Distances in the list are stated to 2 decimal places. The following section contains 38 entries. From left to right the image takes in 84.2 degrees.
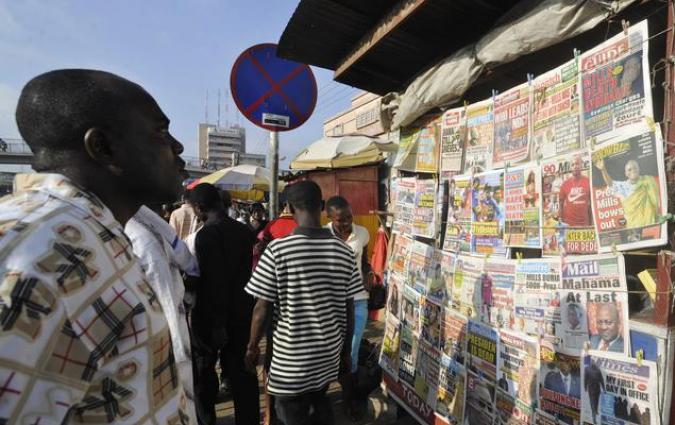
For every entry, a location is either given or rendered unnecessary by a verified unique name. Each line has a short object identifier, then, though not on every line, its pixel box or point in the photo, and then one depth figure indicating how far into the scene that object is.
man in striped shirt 2.16
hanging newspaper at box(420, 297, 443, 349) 2.60
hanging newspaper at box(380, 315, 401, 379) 3.10
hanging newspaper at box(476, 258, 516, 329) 2.05
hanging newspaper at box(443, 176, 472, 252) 2.39
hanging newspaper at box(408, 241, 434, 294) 2.75
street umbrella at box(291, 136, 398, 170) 6.43
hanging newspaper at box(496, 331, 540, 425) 1.90
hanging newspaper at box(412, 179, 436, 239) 2.73
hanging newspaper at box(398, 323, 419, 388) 2.86
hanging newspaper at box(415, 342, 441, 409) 2.57
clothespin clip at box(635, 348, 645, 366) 1.46
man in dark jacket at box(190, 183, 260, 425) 2.83
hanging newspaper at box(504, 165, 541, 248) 1.93
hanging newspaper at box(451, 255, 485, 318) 2.26
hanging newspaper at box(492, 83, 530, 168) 2.04
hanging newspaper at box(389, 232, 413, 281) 3.03
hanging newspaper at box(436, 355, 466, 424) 2.34
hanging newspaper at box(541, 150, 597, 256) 1.68
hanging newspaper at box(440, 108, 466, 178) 2.49
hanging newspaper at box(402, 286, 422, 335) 2.86
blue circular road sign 3.09
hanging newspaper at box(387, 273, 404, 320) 3.14
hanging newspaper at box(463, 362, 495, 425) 2.15
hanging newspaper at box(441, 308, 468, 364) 2.36
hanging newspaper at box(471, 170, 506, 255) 2.15
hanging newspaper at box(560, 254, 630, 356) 1.54
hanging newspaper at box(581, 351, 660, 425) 1.44
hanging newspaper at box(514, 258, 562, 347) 1.79
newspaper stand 1.39
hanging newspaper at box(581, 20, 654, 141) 1.48
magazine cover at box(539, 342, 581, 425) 1.70
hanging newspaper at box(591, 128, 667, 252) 1.40
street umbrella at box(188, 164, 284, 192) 8.92
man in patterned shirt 0.56
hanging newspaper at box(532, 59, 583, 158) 1.77
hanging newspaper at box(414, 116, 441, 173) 2.73
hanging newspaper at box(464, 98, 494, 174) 2.28
